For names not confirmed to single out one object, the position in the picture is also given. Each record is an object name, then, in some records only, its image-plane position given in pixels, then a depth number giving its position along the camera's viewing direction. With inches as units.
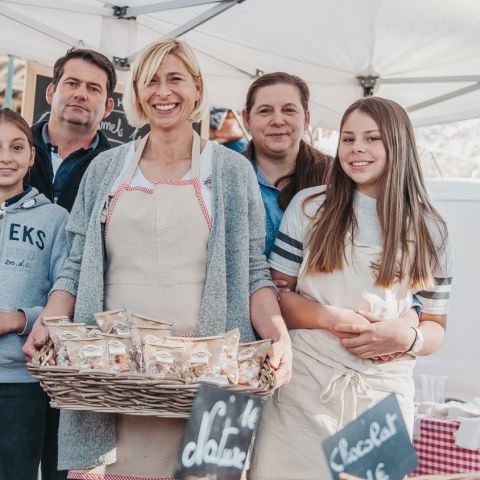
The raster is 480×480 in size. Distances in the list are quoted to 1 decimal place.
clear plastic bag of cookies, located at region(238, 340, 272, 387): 57.2
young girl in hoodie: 74.9
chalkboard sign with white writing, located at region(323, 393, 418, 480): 48.0
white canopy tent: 141.3
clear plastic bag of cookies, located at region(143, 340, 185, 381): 55.0
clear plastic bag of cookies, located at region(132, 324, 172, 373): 57.2
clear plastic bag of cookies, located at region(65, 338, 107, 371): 55.4
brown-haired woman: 88.6
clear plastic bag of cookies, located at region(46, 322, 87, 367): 58.2
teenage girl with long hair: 66.8
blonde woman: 63.6
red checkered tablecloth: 88.3
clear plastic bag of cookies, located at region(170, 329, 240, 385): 55.2
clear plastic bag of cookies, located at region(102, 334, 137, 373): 55.9
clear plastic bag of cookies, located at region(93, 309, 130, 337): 61.4
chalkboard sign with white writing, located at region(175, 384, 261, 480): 44.4
